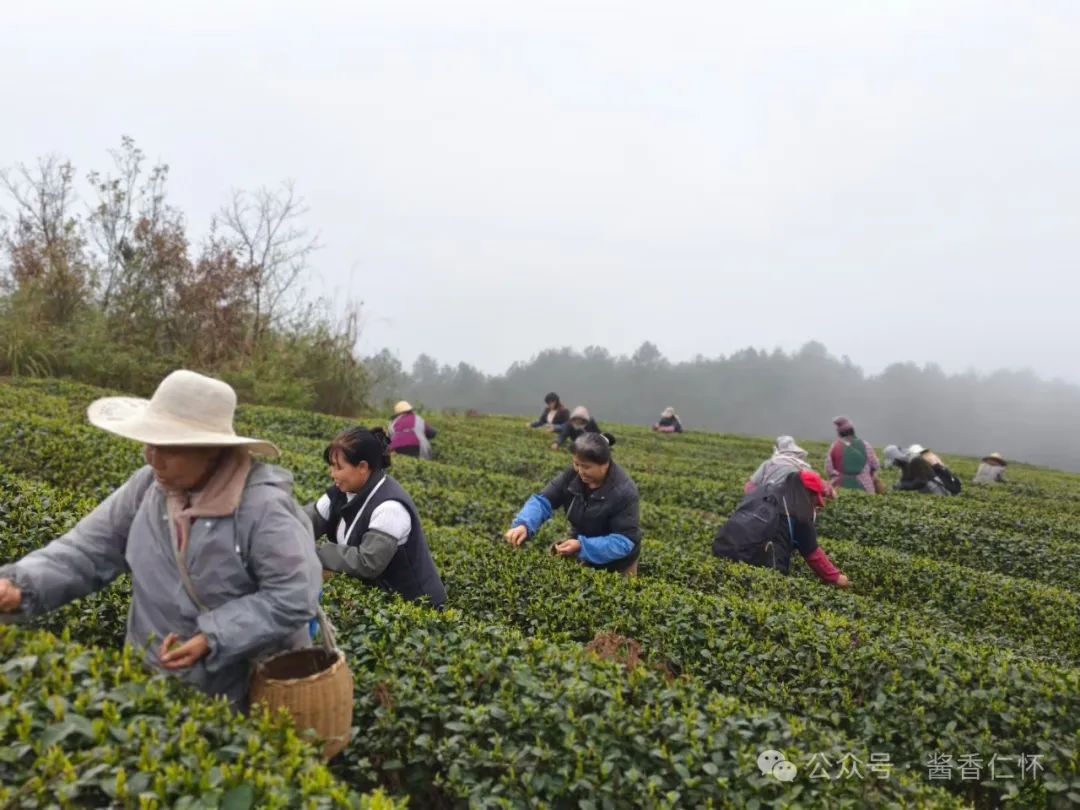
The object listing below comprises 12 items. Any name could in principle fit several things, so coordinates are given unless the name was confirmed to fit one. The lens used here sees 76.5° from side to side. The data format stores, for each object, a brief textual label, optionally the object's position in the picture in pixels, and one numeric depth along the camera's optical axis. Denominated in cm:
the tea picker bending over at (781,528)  576
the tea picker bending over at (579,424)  1473
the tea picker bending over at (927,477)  1338
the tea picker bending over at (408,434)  1189
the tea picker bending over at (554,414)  1781
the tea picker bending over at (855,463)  1170
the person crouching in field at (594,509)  502
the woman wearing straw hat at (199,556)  223
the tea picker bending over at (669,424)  2541
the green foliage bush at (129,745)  185
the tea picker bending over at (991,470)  1766
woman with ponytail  380
